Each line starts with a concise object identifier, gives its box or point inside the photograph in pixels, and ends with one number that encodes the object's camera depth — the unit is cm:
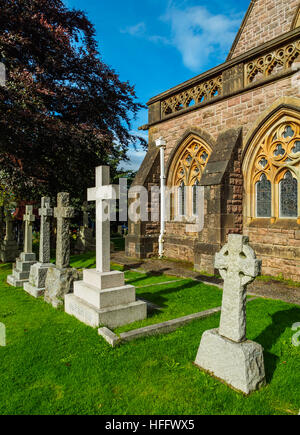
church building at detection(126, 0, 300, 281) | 738
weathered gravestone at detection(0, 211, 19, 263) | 1131
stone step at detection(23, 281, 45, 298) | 651
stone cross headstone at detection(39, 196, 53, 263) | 709
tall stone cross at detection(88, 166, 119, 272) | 494
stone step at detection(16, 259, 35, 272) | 779
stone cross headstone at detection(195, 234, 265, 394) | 283
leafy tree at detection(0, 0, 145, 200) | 907
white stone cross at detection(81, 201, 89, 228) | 1460
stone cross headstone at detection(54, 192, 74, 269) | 585
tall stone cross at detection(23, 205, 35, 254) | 827
